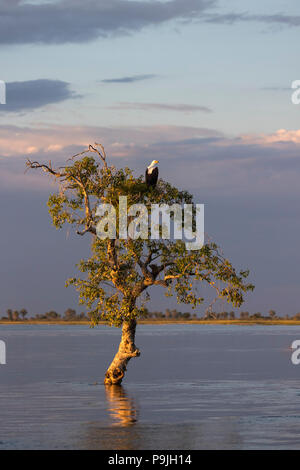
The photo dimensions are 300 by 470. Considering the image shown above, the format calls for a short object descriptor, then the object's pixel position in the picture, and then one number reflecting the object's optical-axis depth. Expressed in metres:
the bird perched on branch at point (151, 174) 43.38
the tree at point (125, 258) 43.75
